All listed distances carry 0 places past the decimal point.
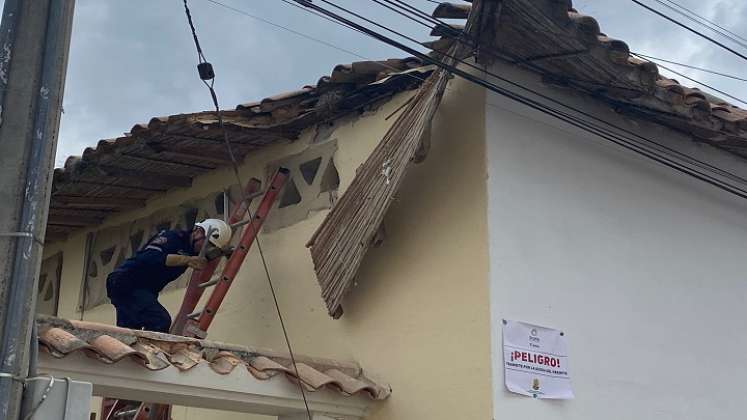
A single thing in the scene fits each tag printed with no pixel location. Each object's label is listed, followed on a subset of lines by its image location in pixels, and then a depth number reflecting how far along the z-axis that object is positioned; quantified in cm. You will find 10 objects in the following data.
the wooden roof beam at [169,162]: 875
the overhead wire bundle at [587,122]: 658
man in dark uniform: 814
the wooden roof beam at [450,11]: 702
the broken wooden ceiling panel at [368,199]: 709
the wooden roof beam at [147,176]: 900
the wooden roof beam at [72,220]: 1046
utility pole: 388
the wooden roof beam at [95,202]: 976
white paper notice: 667
